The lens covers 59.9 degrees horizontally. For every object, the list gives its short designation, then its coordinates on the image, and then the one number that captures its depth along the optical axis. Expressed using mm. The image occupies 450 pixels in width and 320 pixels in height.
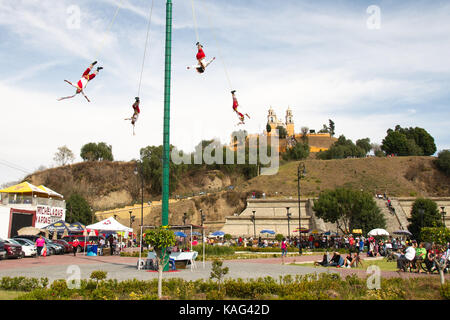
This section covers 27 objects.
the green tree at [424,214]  51219
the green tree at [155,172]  84625
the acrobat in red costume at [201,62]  14203
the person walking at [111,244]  29797
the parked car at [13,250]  24281
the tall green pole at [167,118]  16112
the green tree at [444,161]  82438
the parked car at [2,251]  23709
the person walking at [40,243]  25828
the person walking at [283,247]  27334
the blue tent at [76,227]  32950
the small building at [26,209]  34812
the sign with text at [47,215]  39562
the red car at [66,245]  32194
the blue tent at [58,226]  32859
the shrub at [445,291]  8998
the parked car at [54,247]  30052
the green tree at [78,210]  60500
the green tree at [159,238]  10969
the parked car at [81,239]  35044
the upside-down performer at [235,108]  15595
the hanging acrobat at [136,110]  16062
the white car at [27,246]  26158
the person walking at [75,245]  28339
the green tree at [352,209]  48188
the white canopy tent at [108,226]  26922
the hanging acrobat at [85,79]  12533
